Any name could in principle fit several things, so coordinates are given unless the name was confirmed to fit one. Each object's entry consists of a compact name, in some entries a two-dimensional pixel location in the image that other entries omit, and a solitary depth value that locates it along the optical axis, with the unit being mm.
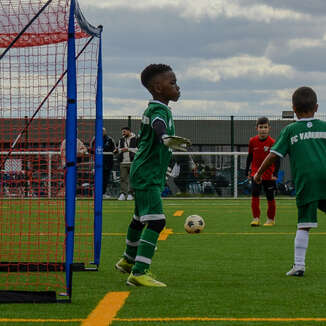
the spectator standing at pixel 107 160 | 43400
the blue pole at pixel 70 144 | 10006
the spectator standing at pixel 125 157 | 42109
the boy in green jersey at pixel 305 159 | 12752
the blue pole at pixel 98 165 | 14086
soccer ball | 21047
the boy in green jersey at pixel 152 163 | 11737
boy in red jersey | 24624
